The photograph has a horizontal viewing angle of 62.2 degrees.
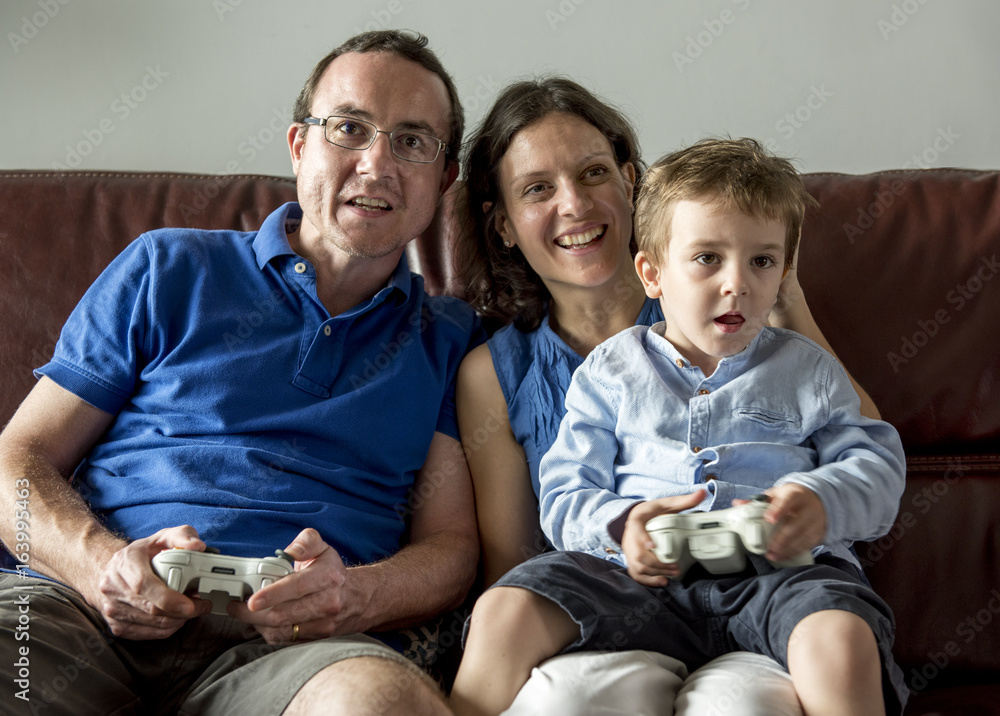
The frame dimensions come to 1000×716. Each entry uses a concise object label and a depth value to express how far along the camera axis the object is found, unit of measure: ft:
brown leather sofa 4.84
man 3.57
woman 4.84
